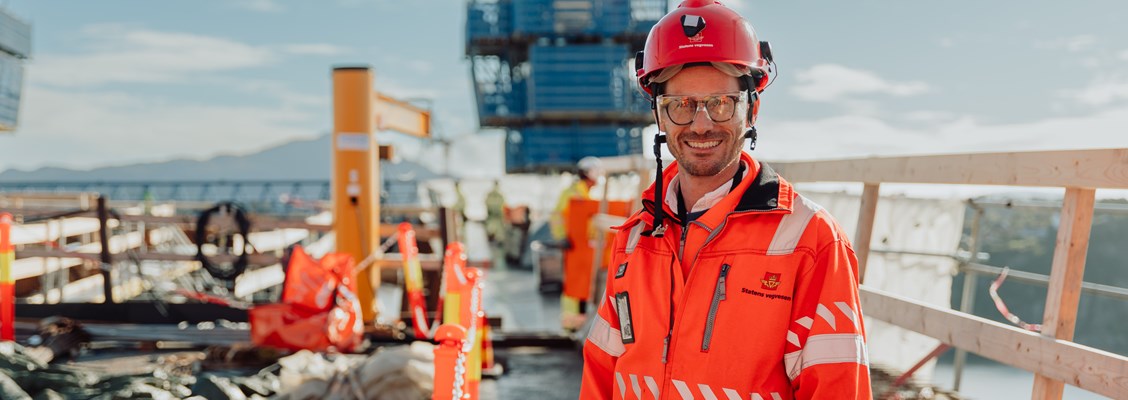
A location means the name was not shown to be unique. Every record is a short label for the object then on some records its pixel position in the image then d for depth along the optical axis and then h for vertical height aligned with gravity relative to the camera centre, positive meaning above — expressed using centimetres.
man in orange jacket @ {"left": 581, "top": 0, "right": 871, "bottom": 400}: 191 -29
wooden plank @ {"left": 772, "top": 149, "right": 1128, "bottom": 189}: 244 +0
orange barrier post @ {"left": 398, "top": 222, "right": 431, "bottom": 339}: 795 -139
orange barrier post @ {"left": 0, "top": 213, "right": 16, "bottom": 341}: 743 -162
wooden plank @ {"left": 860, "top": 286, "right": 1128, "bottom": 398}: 240 -63
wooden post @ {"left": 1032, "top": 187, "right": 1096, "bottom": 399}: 260 -32
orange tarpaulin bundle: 702 -163
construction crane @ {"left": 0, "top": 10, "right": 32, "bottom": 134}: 4750 +378
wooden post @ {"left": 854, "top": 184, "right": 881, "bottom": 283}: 392 -28
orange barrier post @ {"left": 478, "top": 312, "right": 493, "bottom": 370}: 648 -175
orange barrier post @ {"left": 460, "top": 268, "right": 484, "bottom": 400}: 493 -108
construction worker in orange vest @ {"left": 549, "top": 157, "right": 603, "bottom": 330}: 984 -75
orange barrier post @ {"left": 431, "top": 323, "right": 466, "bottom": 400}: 324 -91
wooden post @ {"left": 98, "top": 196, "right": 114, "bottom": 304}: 883 -150
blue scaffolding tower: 4856 +431
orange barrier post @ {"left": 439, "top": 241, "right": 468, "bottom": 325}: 495 -97
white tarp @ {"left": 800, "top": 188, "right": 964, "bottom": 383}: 684 -83
